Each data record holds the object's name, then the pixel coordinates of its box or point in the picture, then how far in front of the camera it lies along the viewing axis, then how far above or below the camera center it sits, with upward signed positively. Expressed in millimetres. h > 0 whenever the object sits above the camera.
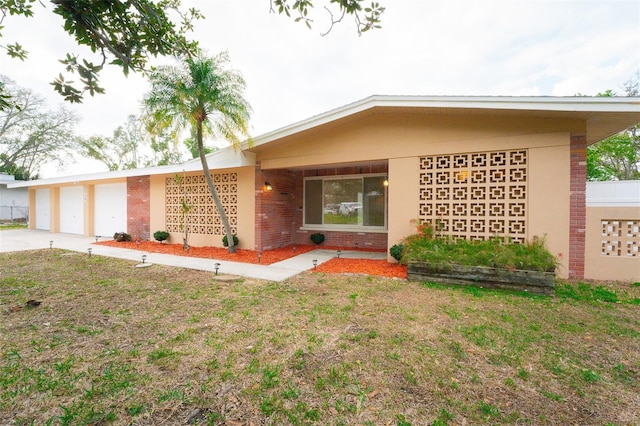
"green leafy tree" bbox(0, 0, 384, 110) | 2535 +1903
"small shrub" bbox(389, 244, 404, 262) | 6876 -1086
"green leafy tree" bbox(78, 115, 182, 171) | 31016 +7122
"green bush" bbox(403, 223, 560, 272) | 5047 -883
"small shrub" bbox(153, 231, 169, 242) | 10578 -1070
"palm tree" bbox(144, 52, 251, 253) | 7180 +2981
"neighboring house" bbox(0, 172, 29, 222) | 22297 +411
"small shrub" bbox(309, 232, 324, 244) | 10289 -1123
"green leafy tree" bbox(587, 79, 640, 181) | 16312 +3471
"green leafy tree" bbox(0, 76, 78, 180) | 24812 +7353
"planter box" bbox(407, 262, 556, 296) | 4803 -1302
